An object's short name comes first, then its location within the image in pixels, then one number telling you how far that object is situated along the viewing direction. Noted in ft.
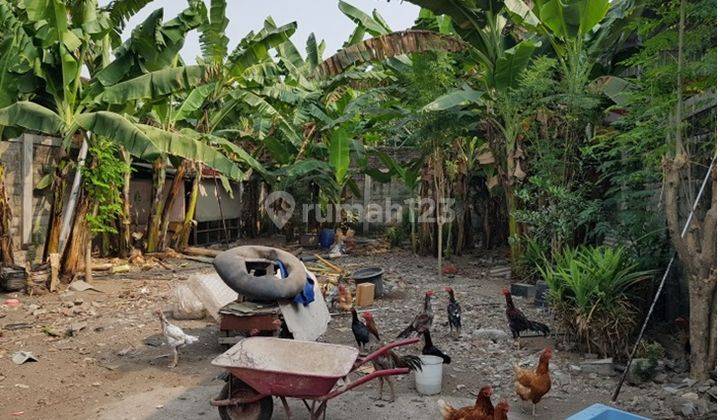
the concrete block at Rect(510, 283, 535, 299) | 28.55
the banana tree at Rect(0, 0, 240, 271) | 26.45
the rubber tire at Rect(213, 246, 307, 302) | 18.49
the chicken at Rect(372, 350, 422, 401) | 15.29
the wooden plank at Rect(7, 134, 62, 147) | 31.40
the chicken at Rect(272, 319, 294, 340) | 18.19
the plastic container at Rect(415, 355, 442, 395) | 15.97
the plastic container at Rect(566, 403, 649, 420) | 10.78
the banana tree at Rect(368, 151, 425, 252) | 44.33
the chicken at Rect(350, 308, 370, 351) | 18.67
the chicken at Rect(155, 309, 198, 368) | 18.58
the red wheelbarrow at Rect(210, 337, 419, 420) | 12.59
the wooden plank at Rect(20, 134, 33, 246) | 31.55
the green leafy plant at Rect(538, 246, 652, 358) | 18.25
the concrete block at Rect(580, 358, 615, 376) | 17.46
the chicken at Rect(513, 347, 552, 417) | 14.20
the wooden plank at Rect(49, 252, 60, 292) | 28.32
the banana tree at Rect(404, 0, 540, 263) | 28.19
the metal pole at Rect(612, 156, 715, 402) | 14.54
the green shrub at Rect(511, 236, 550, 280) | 29.81
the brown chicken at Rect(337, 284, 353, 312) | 26.61
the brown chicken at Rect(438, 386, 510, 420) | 11.87
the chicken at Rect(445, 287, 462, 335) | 21.24
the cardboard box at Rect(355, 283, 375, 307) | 27.89
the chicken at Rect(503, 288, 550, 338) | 19.42
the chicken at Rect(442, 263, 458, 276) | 37.49
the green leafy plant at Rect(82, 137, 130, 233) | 30.81
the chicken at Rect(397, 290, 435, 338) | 18.86
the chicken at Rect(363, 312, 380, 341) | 19.08
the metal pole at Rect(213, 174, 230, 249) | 48.75
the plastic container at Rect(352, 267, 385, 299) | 29.71
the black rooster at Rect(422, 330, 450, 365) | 16.70
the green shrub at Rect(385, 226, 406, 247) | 50.32
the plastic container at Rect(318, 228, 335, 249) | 49.90
